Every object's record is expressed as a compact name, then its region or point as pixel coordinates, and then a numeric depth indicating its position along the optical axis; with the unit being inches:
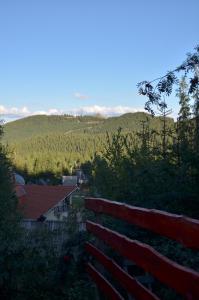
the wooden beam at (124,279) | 122.3
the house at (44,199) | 2069.4
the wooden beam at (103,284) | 155.6
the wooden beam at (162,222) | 96.7
